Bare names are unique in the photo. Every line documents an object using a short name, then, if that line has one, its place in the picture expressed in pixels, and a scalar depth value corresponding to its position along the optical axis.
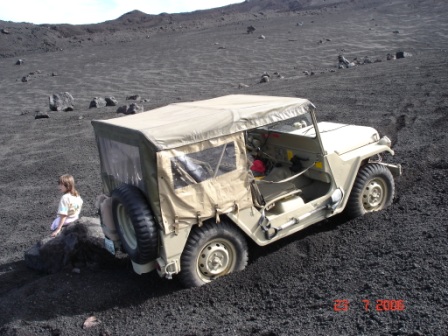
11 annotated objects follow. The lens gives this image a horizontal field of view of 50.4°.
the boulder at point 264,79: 19.72
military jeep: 4.55
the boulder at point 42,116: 16.17
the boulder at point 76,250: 5.86
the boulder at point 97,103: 17.50
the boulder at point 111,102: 17.33
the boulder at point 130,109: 14.75
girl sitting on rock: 6.29
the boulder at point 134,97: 18.44
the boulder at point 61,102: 17.48
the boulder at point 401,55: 21.02
